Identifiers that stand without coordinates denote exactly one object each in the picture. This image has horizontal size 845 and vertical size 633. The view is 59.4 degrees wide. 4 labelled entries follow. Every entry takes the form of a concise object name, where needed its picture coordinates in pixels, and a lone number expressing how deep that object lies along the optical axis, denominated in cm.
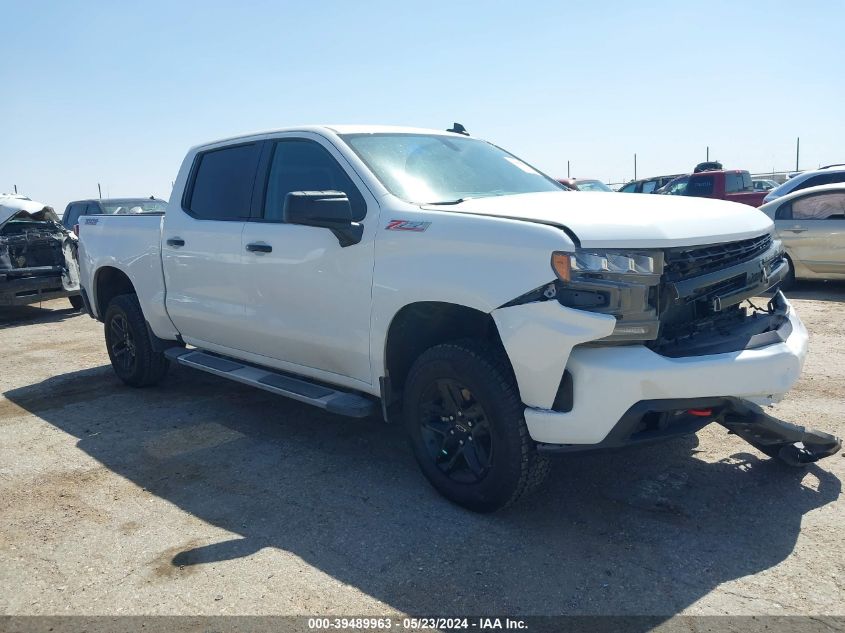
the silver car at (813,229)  950
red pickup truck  1683
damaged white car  1028
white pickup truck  308
